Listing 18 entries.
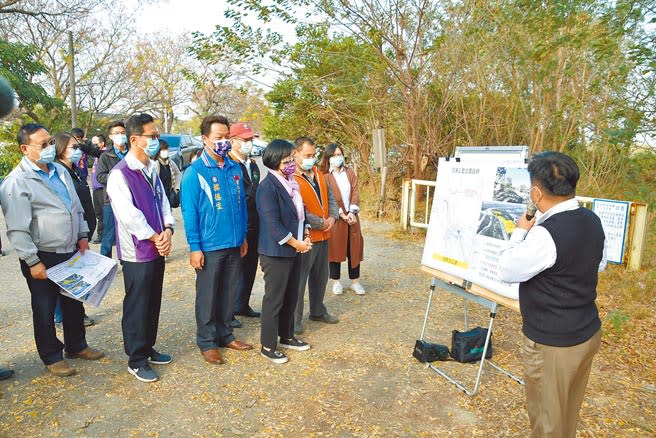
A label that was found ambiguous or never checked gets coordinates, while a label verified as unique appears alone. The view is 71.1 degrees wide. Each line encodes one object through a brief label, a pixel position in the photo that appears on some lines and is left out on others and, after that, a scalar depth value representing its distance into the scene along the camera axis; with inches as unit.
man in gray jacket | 127.2
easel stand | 129.6
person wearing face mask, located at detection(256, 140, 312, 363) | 142.4
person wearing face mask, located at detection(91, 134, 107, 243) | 244.8
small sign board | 232.5
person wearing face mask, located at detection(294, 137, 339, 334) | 165.0
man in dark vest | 84.1
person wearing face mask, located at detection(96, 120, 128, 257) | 212.1
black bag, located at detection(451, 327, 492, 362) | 150.7
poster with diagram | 128.3
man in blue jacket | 140.6
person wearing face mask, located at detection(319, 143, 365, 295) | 209.9
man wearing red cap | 169.8
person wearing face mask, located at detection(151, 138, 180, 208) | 225.1
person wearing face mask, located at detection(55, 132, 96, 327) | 170.7
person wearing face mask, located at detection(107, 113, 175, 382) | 127.4
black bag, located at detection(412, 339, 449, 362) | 149.6
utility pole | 695.1
